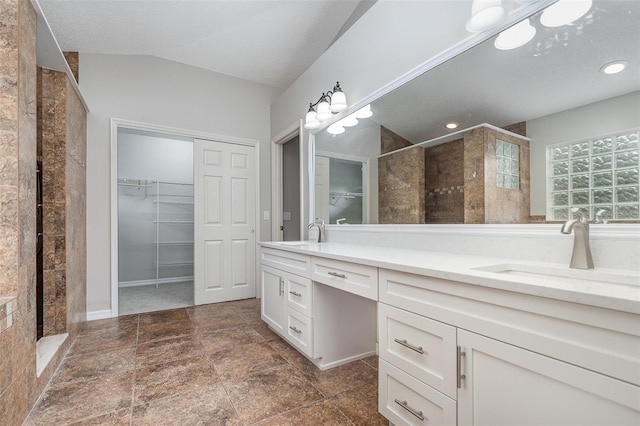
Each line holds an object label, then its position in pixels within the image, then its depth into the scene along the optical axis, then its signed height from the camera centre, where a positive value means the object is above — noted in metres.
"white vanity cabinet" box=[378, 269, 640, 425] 0.73 -0.44
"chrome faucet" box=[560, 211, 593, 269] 1.11 -0.11
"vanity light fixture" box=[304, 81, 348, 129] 2.45 +0.94
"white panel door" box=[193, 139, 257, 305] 3.61 -0.07
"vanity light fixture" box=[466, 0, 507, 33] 1.35 +0.92
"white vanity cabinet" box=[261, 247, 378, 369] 1.98 -0.70
